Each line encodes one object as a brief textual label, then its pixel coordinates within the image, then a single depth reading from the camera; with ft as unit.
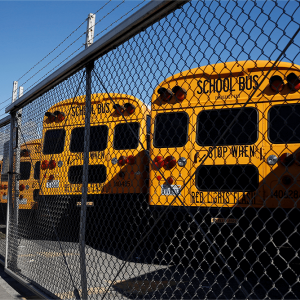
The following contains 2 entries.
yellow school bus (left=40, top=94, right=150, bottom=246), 22.41
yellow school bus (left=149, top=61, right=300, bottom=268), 16.08
